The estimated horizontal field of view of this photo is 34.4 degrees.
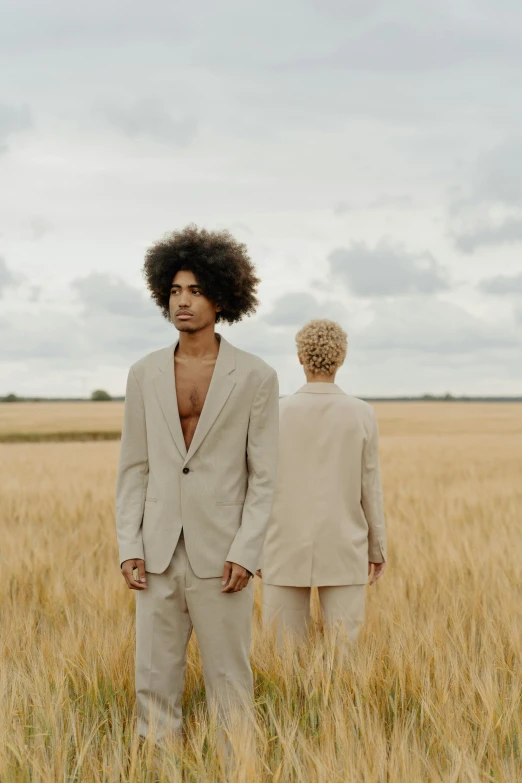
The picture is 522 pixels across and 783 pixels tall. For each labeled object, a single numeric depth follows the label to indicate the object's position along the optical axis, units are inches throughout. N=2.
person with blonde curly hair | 144.3
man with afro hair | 113.0
